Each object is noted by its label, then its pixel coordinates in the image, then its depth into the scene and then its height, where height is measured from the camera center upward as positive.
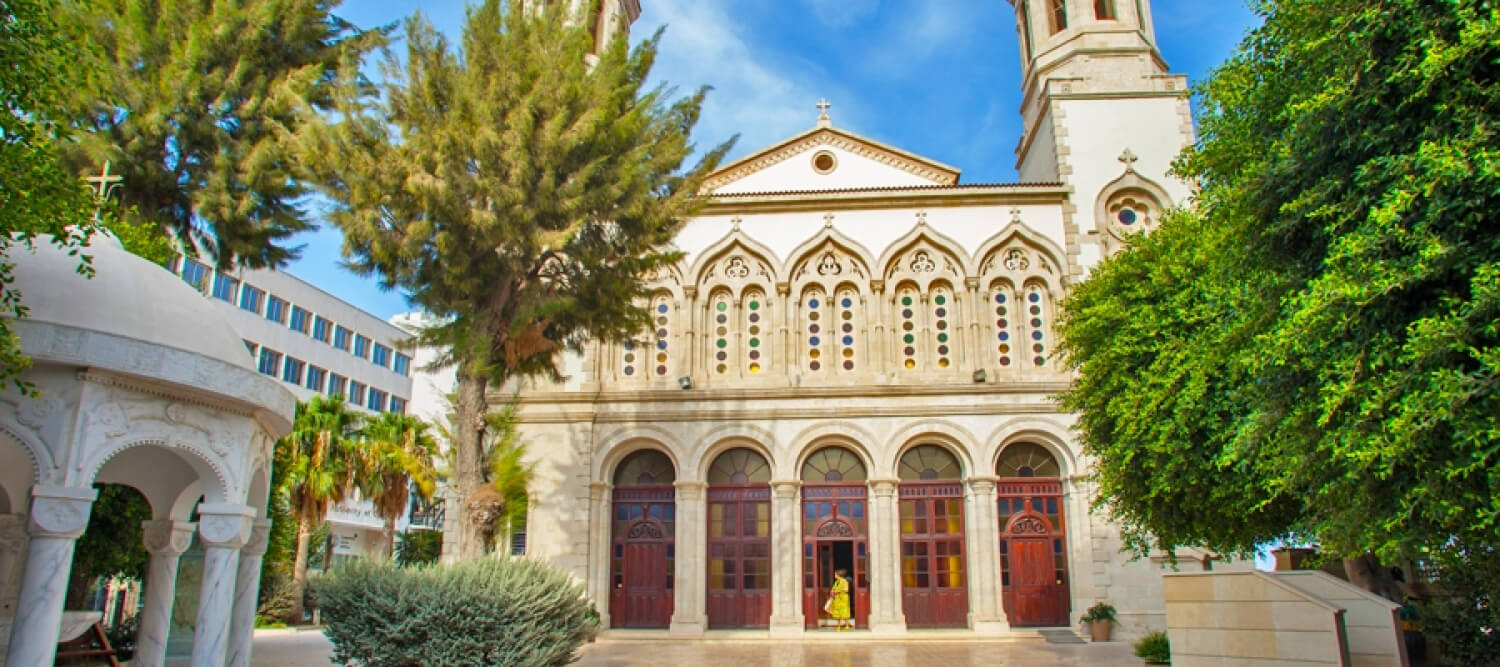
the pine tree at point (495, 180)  13.11 +5.14
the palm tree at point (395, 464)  23.97 +2.43
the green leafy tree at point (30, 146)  7.00 +3.07
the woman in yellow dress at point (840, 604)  20.34 -0.80
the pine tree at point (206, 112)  15.84 +7.33
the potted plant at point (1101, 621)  19.52 -1.10
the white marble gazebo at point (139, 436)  7.85 +1.12
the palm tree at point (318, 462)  22.89 +2.36
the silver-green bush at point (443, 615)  10.29 -0.53
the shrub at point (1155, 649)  14.93 -1.26
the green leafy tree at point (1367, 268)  6.32 +2.14
